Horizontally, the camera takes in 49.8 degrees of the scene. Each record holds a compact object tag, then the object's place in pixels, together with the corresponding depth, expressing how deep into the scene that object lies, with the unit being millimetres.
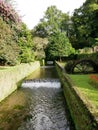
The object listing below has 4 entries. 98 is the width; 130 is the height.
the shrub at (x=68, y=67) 11109
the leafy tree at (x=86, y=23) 24113
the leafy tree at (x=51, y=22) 34403
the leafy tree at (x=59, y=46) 25854
